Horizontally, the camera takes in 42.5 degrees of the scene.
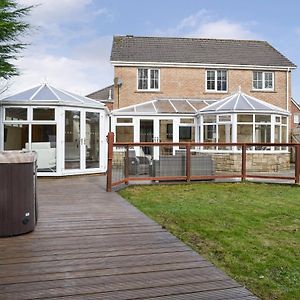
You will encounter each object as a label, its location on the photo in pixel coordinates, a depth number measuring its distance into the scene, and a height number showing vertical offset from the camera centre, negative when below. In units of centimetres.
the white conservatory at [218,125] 1600 +114
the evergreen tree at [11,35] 1493 +451
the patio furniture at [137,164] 1119 -42
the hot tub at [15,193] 503 -57
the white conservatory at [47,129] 1255 +67
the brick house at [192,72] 2197 +459
